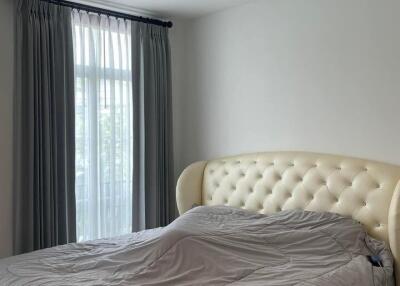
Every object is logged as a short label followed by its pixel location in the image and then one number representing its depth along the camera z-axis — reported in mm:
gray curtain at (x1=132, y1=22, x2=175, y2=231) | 3725
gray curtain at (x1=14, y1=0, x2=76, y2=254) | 3025
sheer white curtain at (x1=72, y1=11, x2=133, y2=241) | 3400
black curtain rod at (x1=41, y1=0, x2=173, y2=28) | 3284
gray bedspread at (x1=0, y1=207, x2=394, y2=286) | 2131
